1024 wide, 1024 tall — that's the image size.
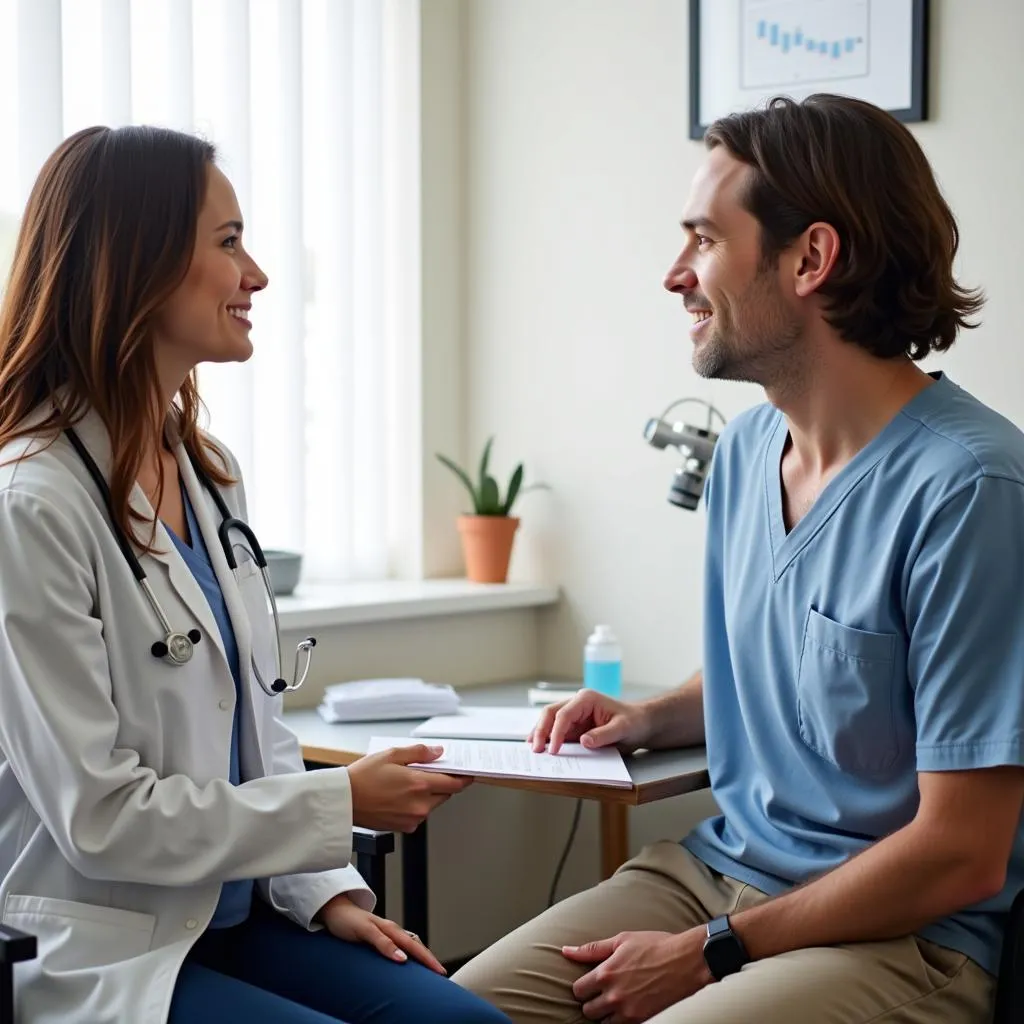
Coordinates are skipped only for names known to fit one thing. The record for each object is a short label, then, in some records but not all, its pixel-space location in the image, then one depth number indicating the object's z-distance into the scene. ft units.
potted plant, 9.85
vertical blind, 8.29
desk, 6.02
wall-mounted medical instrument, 8.18
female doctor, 4.73
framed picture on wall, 8.16
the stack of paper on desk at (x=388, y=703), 7.72
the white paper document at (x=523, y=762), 5.86
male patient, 4.95
